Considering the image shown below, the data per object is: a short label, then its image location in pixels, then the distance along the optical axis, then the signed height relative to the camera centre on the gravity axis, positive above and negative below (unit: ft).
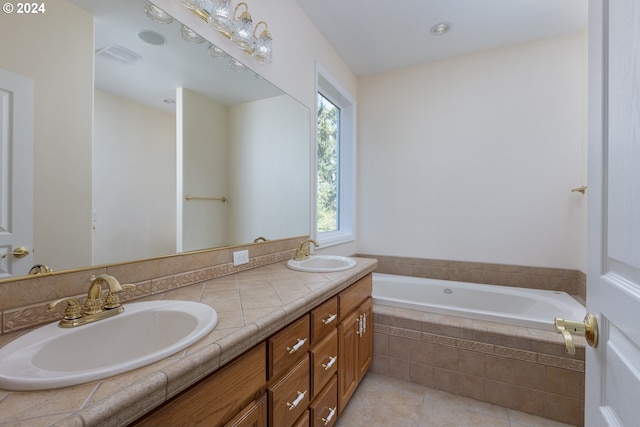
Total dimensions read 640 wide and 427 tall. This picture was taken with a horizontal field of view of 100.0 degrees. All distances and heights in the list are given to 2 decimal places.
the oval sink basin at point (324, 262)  5.81 -1.10
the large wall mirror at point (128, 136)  2.62 +1.01
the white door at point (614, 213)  1.50 +0.00
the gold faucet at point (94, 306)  2.38 -0.89
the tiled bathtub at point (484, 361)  5.05 -3.10
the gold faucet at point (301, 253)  5.89 -0.91
